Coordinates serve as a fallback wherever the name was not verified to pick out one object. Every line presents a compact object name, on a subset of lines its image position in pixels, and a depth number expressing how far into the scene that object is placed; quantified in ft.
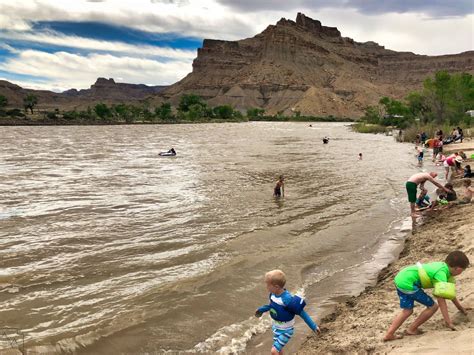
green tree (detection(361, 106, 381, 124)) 358.64
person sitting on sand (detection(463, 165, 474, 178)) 53.88
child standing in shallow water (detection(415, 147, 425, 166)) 95.26
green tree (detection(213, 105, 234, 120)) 540.52
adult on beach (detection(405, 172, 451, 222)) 41.37
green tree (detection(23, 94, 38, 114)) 459.93
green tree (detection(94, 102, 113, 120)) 440.45
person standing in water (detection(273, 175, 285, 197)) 59.69
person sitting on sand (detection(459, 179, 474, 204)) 42.05
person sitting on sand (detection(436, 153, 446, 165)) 89.75
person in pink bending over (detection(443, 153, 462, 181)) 56.49
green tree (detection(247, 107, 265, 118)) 645.30
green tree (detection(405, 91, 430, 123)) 230.07
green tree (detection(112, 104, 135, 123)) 445.25
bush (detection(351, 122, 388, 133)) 281.33
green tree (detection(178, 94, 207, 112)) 601.21
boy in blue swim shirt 16.10
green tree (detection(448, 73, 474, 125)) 195.72
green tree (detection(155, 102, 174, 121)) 472.44
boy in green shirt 15.85
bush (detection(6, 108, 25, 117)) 404.57
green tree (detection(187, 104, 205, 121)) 493.23
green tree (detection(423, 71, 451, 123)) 196.13
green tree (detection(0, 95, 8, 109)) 400.86
